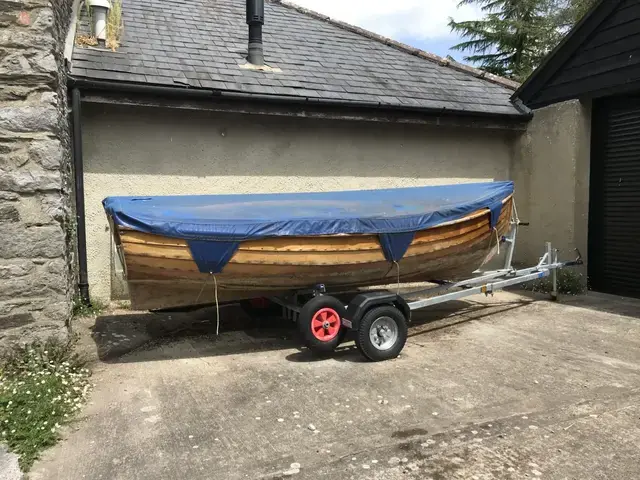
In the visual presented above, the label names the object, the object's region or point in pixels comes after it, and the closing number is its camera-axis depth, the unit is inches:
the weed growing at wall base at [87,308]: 266.6
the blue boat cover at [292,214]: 187.2
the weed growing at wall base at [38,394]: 137.4
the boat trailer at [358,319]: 197.9
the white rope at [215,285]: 198.1
